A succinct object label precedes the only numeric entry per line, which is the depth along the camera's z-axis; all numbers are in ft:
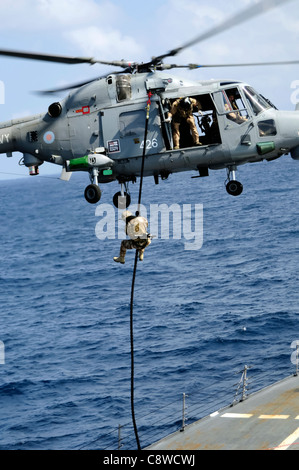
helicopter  81.92
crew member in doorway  81.15
